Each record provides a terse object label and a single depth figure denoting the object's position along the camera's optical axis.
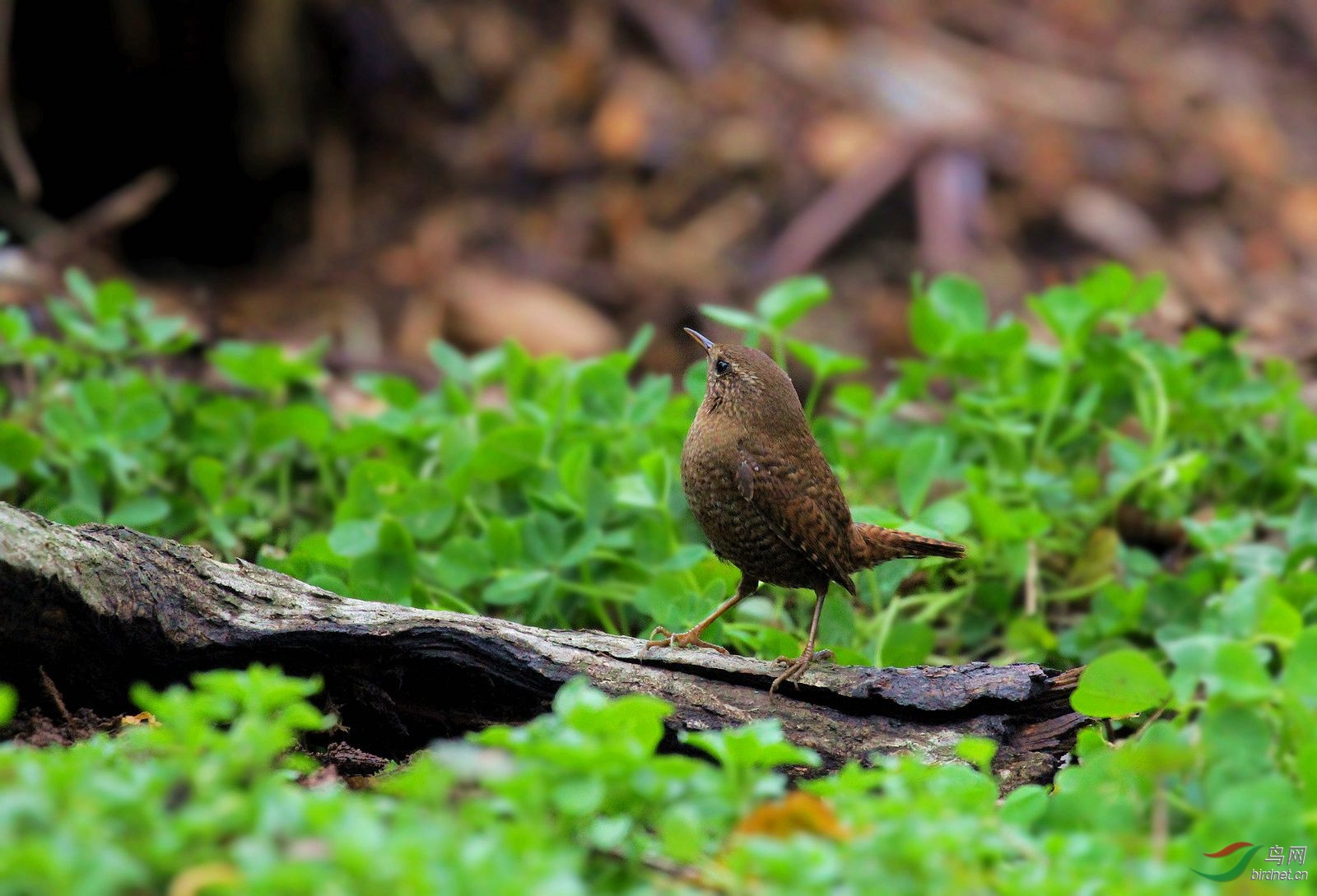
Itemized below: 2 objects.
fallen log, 5.37
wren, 6.67
